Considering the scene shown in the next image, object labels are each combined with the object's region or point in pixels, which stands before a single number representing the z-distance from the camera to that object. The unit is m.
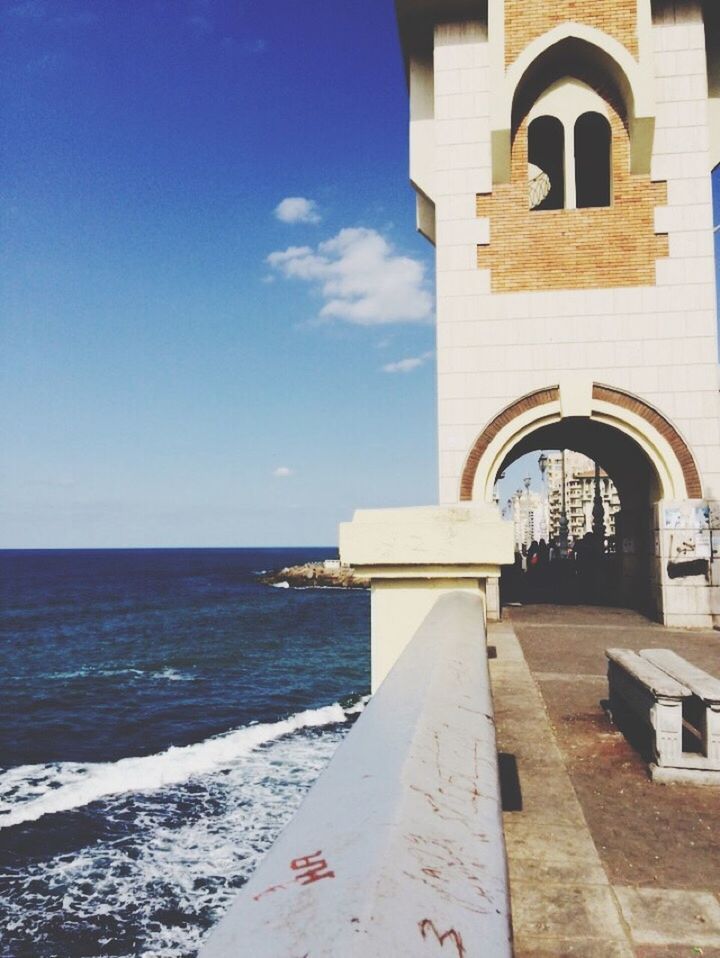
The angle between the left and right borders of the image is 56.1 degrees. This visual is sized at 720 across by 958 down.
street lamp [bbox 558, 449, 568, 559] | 32.00
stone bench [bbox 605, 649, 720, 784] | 4.23
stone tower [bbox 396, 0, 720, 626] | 11.36
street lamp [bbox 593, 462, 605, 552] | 20.84
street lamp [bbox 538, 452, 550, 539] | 55.34
